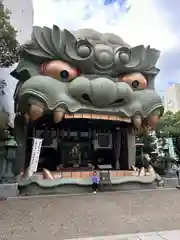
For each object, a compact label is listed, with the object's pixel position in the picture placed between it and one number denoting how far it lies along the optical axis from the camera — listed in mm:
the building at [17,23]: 21267
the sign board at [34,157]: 11573
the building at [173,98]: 39066
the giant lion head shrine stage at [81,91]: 11737
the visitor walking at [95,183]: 11737
